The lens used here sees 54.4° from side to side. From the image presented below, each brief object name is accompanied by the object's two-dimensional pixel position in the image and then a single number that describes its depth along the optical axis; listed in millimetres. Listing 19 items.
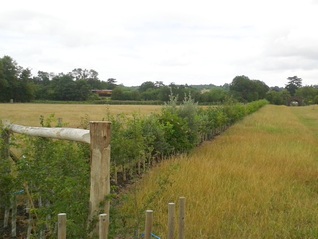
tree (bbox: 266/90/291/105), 99731
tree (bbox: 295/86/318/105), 98284
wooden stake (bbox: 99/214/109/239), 2194
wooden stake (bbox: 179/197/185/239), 2689
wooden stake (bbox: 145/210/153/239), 2437
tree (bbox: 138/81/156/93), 97461
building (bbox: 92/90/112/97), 86909
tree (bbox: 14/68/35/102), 65107
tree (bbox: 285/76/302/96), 123359
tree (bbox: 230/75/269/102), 88456
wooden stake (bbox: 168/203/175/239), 2552
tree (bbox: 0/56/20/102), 62363
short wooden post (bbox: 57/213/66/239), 2139
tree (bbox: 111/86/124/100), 77191
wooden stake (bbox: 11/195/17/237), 3764
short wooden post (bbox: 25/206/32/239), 3419
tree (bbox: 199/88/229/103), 63067
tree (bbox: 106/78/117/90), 104870
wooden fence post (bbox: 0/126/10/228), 3985
